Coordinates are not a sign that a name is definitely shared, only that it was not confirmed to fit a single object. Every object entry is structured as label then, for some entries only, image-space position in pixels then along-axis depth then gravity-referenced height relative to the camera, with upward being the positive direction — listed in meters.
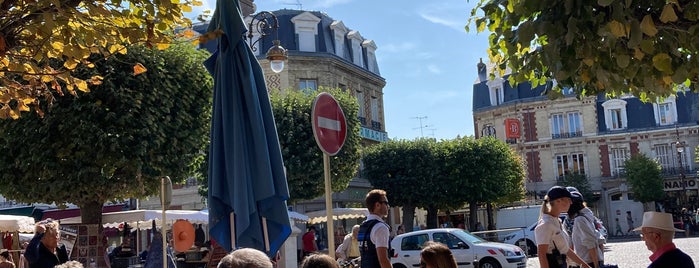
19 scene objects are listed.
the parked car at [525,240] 27.26 -1.79
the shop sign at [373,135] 38.83 +3.77
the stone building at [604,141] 50.50 +3.47
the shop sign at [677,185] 50.09 -0.02
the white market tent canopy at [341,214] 26.89 -0.39
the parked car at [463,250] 18.67 -1.42
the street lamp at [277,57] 12.25 +2.58
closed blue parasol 6.32 +0.51
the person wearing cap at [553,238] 6.27 -0.41
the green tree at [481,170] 37.47 +1.38
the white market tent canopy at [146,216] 17.14 -0.05
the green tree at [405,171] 36.50 +1.50
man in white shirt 6.27 -0.30
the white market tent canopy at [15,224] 14.23 -0.04
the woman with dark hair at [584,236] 7.19 -0.46
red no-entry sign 6.03 +0.71
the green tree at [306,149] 25.70 +2.02
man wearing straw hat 4.60 -0.37
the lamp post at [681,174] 45.18 +0.69
